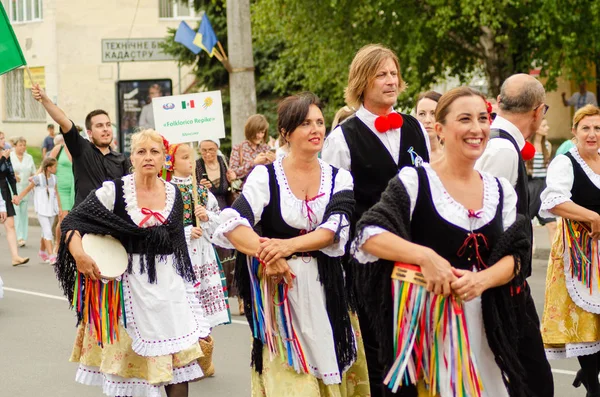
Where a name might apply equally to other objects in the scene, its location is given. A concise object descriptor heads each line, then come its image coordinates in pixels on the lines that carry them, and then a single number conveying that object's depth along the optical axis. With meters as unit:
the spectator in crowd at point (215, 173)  10.75
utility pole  17.02
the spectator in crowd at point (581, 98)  22.39
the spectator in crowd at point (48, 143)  29.34
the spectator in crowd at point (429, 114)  7.72
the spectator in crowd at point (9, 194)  15.71
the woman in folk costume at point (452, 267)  4.34
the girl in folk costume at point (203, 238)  8.47
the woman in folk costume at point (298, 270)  5.38
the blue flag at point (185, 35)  20.11
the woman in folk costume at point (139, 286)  6.51
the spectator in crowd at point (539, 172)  13.38
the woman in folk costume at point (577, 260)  7.03
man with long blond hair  5.95
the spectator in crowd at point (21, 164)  19.78
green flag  9.48
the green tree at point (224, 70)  26.94
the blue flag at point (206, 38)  19.27
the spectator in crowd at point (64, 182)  14.71
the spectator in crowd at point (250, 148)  12.23
